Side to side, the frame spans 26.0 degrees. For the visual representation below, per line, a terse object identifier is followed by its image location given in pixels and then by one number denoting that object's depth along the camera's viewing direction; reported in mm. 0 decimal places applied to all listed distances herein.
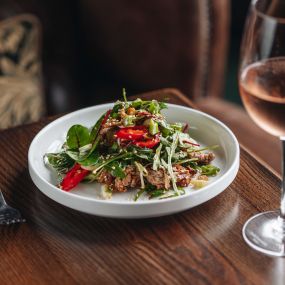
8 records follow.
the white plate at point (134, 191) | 1111
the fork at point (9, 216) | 1193
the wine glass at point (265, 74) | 978
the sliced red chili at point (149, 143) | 1244
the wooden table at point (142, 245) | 1043
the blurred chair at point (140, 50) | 2471
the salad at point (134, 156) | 1204
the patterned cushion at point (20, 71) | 2461
